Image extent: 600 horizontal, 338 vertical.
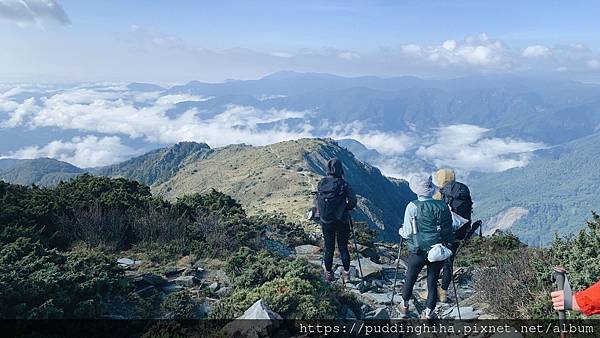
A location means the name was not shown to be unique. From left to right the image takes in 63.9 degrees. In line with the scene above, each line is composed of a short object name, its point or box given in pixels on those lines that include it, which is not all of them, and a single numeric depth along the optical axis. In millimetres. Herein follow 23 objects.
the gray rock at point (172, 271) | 9211
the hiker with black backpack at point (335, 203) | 8703
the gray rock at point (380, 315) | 7366
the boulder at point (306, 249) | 12848
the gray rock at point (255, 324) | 5967
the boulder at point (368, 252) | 12847
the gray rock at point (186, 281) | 8625
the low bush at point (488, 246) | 12748
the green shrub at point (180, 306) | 7016
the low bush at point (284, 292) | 6820
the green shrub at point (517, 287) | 6965
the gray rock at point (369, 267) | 10512
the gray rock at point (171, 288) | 8359
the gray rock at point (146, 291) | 8000
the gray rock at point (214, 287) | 8386
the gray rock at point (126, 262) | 9475
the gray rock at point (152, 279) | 8422
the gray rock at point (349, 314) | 7550
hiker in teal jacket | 6965
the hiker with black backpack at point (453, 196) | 8344
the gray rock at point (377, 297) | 8723
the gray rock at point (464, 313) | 7544
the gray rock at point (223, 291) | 8174
